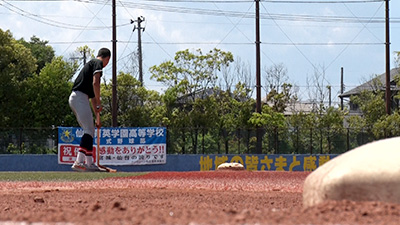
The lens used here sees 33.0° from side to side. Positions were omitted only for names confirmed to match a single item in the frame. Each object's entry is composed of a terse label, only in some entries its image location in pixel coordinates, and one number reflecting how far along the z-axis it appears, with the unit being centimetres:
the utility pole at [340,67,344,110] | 8768
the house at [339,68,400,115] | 6231
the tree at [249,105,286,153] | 3975
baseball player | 1134
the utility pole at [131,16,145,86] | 6048
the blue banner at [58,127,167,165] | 3316
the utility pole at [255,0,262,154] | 3972
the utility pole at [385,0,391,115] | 4250
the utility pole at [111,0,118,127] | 3928
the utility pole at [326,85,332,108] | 6546
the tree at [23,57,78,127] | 4334
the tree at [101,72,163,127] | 4562
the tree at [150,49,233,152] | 4256
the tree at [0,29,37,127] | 4309
